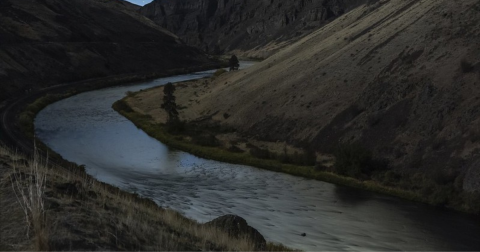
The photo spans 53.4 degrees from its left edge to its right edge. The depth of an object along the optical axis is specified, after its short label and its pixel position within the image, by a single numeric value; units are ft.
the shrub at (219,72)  401.27
